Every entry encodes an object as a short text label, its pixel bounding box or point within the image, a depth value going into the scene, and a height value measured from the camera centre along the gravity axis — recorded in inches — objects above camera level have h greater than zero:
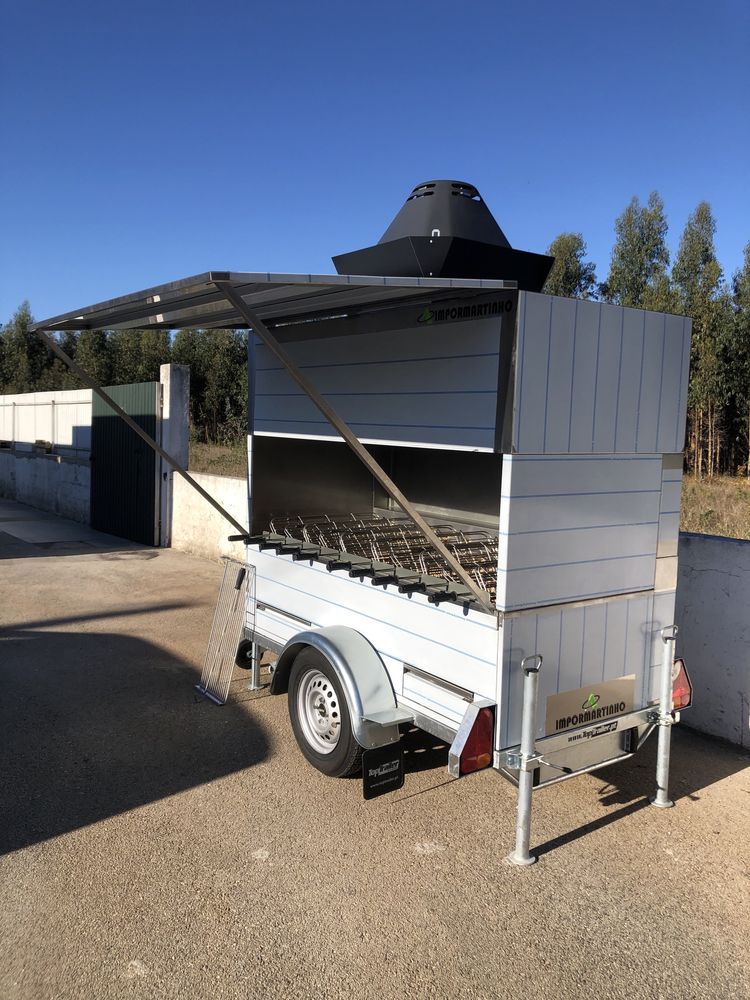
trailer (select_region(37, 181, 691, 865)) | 130.2 -13.1
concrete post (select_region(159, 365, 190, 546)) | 441.0 +8.8
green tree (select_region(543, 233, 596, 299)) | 1338.6 +305.5
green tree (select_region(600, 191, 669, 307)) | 1280.8 +335.1
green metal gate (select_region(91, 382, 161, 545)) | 458.3 -27.6
